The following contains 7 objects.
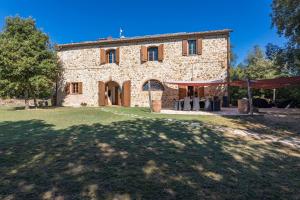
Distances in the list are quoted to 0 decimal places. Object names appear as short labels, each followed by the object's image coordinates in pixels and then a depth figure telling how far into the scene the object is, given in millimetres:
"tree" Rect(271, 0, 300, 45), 8694
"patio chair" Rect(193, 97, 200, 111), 8232
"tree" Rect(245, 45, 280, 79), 13955
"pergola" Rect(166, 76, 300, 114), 7084
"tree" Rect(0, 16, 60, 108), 9400
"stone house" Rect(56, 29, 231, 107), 9762
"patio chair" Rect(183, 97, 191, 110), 8313
